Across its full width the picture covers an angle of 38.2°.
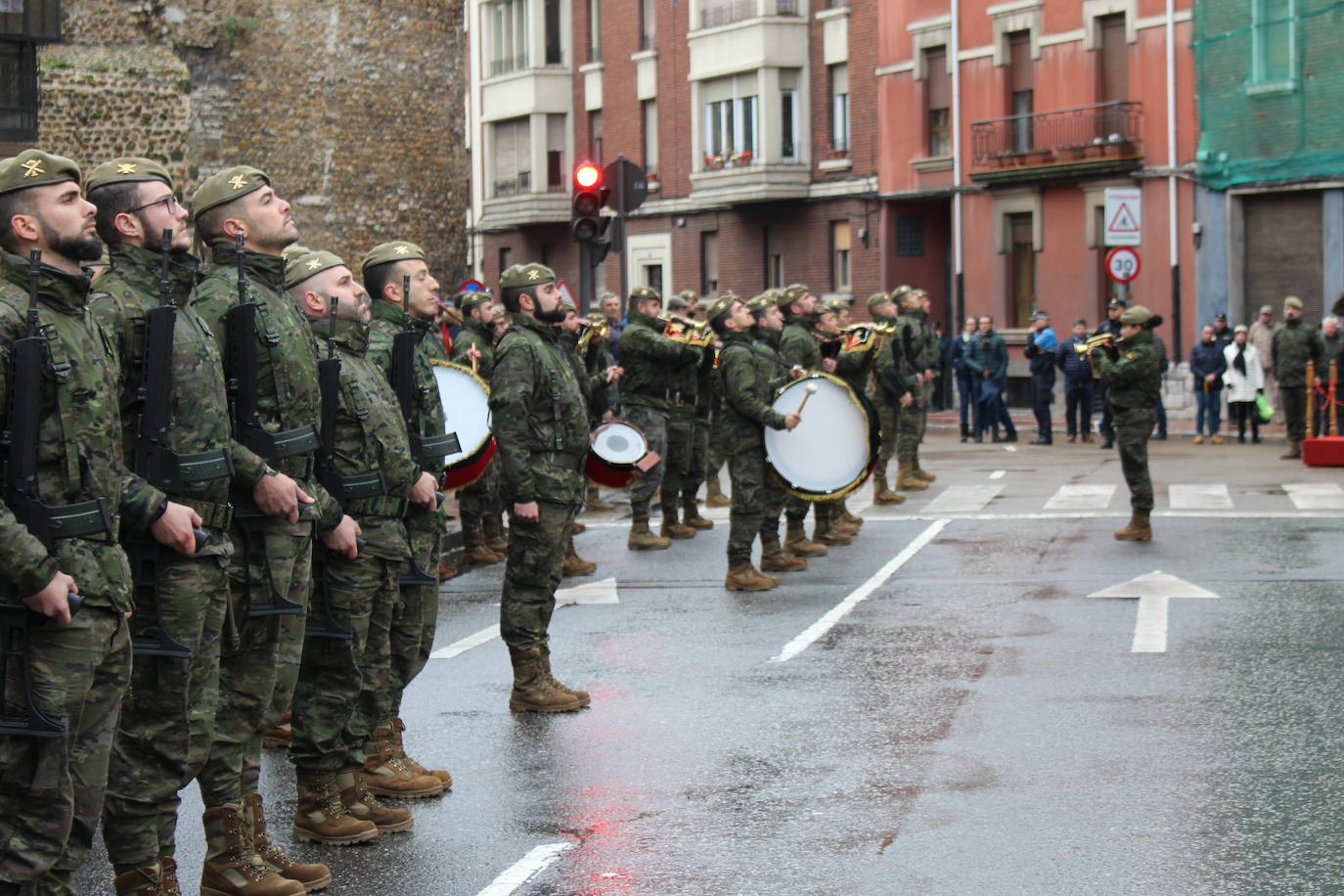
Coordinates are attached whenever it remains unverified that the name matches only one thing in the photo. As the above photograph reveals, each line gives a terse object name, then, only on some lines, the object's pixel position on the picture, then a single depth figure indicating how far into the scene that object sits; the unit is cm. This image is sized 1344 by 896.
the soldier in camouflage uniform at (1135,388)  1611
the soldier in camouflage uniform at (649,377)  1672
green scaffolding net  3075
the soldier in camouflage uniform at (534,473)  957
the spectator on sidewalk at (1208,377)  2808
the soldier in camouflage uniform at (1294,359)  2425
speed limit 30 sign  2880
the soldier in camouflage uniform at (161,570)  587
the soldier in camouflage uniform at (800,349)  1558
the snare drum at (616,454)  1277
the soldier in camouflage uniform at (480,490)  1550
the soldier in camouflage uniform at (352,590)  725
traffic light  1975
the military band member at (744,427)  1377
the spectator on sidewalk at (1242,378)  2738
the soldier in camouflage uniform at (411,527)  790
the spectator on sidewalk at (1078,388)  2873
